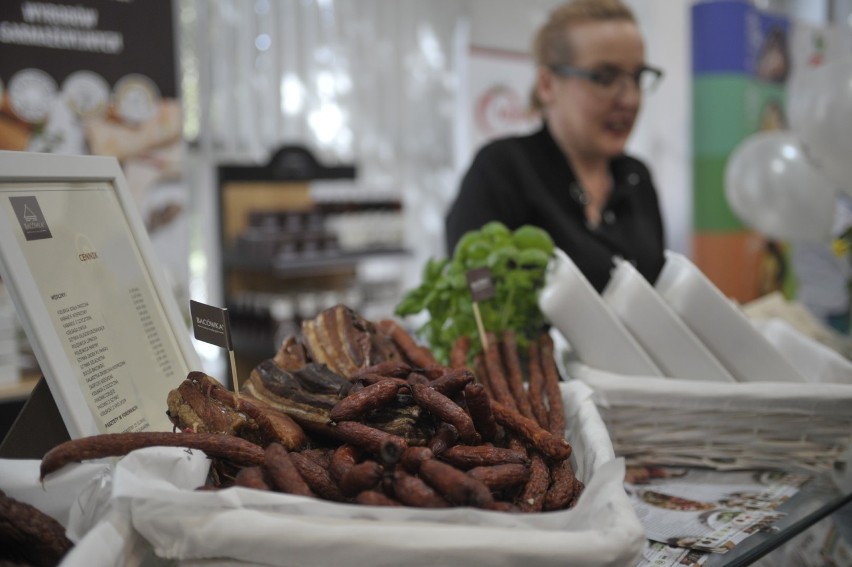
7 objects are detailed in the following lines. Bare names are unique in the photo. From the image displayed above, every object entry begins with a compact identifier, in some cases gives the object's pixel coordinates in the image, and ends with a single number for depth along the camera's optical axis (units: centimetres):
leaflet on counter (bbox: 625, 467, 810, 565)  122
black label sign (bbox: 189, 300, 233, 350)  117
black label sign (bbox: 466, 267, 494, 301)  160
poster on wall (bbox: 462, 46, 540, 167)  616
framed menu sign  105
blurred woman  265
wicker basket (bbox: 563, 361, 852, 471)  144
